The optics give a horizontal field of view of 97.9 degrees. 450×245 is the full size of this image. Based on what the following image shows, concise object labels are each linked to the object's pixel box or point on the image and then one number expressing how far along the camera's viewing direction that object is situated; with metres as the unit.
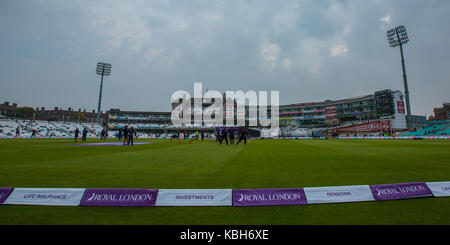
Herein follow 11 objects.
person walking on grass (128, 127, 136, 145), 19.77
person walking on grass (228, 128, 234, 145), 23.08
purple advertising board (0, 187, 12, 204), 3.82
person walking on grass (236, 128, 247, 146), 21.02
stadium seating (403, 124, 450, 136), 48.56
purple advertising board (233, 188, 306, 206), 3.81
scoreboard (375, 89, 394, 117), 48.28
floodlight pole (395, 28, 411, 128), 47.42
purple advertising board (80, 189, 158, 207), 3.81
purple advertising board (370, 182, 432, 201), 4.04
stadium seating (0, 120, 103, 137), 51.34
